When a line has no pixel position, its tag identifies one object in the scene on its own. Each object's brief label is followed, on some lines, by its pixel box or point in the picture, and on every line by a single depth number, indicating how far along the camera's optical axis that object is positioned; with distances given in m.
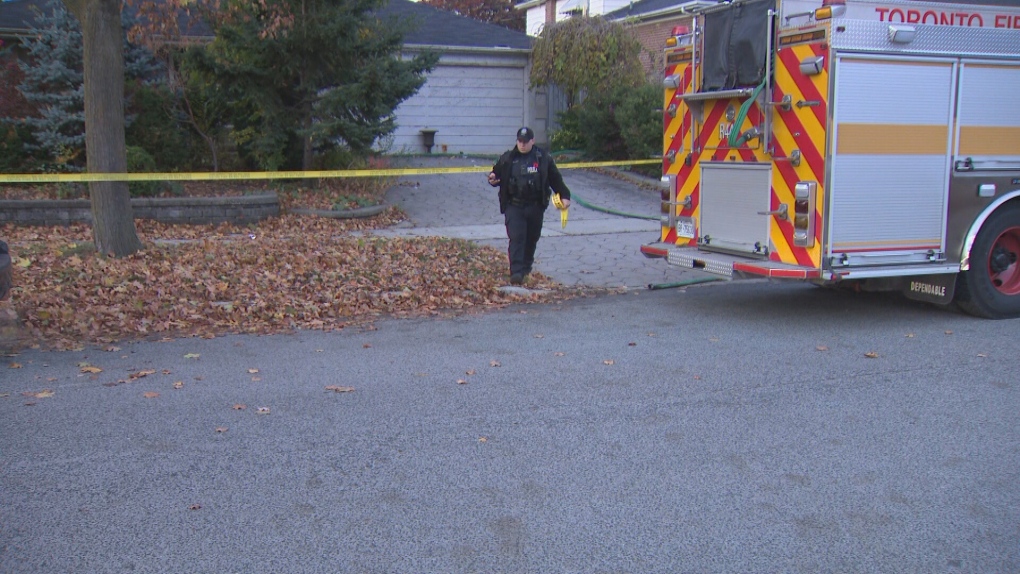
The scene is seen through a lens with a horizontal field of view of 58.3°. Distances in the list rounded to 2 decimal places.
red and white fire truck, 7.77
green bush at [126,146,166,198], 13.74
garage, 22.95
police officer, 9.99
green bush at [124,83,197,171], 15.26
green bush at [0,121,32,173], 14.45
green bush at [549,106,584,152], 22.22
